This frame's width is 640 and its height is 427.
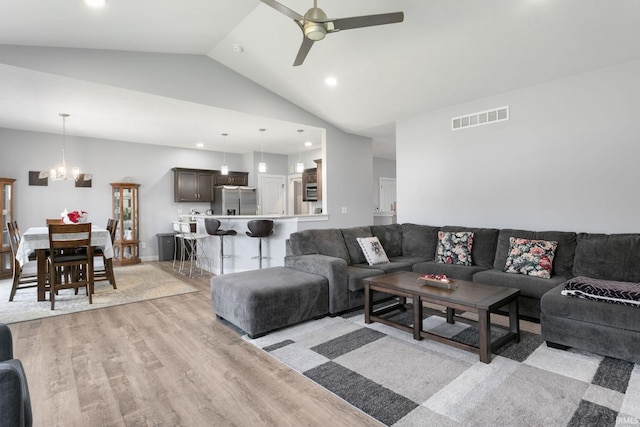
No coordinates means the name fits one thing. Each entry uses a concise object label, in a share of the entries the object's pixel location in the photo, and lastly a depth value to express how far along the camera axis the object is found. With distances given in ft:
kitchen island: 17.53
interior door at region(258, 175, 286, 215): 28.55
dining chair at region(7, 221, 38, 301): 13.76
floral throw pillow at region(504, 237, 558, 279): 10.84
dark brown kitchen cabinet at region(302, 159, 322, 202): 24.63
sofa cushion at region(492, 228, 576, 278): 11.03
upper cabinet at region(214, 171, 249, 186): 27.37
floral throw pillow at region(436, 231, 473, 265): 13.12
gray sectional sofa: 8.00
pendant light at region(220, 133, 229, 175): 22.18
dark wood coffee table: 7.83
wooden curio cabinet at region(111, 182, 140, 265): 22.47
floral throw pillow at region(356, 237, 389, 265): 13.46
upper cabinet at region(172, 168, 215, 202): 25.35
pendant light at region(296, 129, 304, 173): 20.79
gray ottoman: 9.48
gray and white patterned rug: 5.92
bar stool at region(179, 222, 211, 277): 18.66
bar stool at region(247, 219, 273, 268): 16.39
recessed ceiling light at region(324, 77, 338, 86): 15.38
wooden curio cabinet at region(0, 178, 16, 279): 18.24
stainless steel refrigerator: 26.37
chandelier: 16.88
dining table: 13.10
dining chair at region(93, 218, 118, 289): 15.53
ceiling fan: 8.02
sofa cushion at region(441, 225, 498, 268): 12.84
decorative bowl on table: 9.30
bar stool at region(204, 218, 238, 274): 17.19
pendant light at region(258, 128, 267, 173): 20.10
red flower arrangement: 15.38
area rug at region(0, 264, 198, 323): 12.23
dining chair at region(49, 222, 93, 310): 12.66
